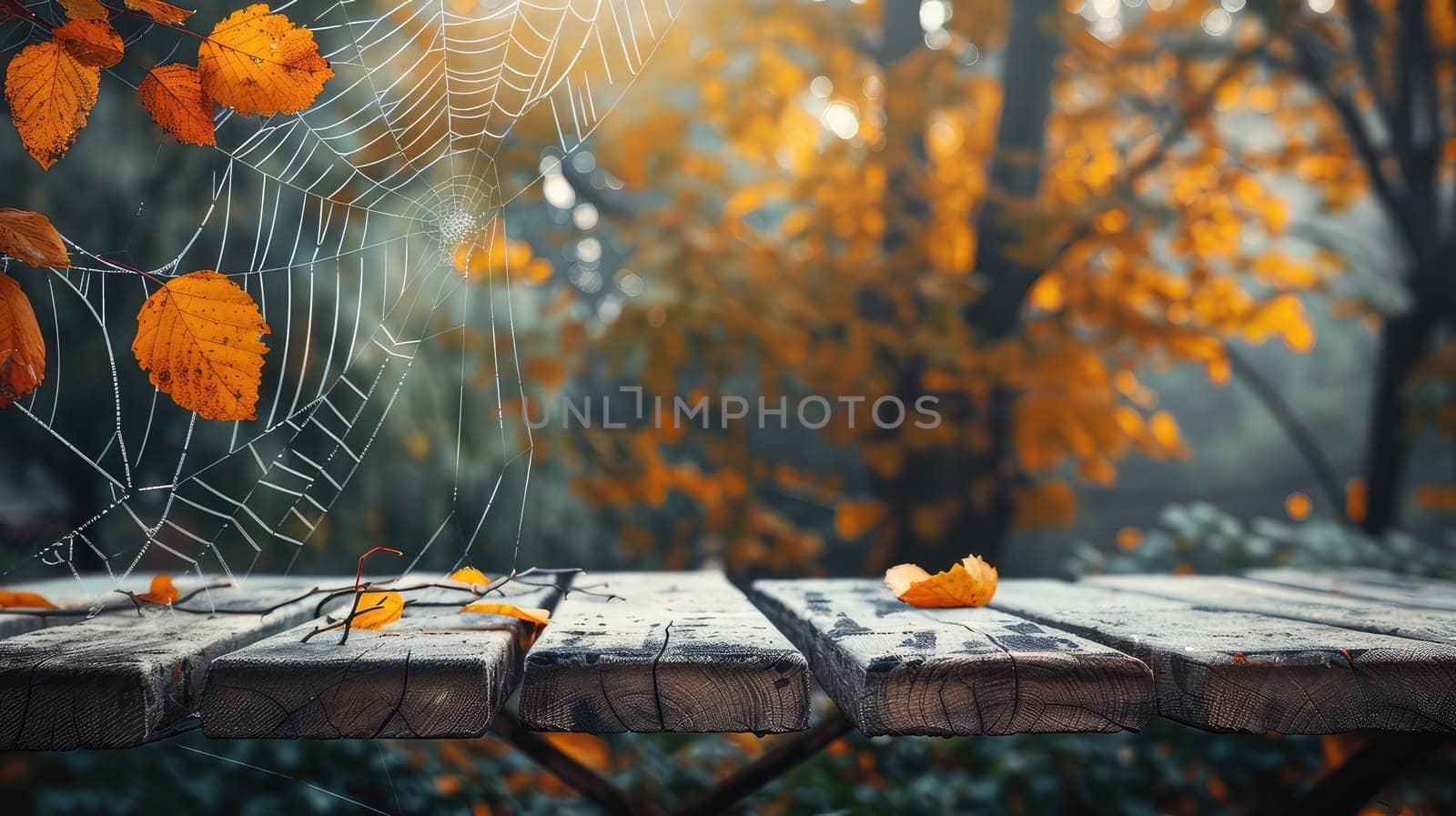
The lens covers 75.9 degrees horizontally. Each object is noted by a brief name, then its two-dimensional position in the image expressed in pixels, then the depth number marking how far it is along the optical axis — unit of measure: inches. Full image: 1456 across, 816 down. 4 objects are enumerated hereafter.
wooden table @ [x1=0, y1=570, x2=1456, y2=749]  34.7
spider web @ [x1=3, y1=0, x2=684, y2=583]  96.6
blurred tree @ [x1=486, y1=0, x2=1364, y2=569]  118.3
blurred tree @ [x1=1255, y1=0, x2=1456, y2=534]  157.9
